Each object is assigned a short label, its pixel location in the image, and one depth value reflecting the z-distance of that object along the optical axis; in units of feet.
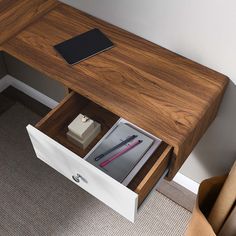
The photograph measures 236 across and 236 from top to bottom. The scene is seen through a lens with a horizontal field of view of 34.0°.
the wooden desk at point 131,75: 3.37
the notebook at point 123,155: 3.61
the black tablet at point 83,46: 3.78
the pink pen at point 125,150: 3.68
